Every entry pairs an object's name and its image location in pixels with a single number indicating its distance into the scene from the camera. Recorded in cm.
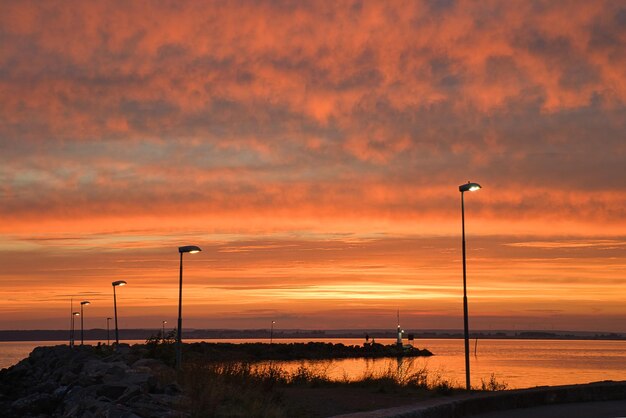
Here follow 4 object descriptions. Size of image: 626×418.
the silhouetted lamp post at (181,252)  2997
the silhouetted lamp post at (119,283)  4919
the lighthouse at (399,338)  11091
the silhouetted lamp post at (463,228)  2441
